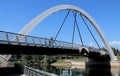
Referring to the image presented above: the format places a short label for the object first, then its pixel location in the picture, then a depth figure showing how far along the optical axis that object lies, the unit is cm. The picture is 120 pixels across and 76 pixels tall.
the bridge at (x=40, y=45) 1335
